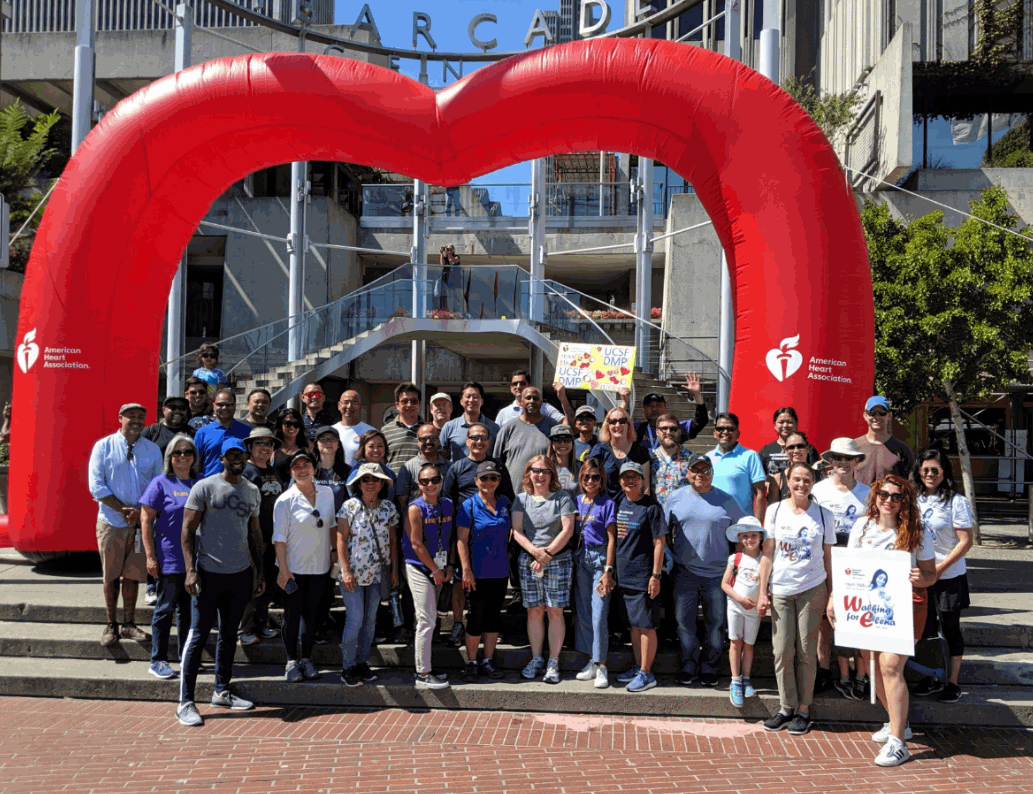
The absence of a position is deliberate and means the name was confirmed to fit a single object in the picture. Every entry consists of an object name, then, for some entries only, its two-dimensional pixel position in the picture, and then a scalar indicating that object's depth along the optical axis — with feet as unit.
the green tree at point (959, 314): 47.42
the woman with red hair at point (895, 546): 18.03
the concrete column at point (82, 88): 34.06
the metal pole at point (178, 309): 51.67
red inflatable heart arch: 25.73
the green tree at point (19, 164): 56.49
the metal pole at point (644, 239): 62.23
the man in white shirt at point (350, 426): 24.98
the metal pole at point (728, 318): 47.03
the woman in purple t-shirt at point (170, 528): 20.74
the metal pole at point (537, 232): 66.23
